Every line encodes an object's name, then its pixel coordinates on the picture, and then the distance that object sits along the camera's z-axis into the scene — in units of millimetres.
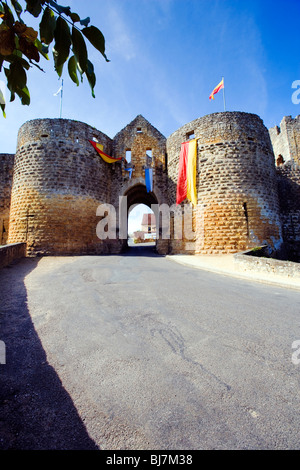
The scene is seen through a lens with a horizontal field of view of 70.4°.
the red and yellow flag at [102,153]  15545
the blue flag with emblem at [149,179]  16656
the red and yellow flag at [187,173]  14062
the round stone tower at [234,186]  12828
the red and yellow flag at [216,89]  14758
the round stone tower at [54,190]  13484
